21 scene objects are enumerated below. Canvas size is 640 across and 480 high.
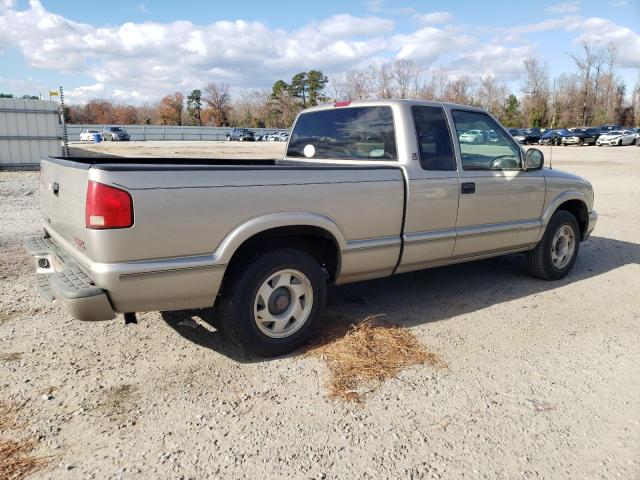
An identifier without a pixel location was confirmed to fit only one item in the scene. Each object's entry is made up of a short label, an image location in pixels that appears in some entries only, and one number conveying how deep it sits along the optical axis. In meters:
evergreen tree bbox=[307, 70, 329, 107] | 96.88
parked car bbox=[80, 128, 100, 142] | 57.70
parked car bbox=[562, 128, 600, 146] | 49.12
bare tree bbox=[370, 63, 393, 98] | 68.05
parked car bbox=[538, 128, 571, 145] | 49.25
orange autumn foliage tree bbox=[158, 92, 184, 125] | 107.19
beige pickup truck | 2.99
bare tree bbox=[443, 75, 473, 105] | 75.32
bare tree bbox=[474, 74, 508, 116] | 82.31
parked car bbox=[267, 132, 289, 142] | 71.79
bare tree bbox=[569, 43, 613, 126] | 81.31
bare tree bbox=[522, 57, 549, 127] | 78.50
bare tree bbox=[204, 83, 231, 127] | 109.38
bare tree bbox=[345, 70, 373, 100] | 68.75
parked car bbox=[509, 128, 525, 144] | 51.40
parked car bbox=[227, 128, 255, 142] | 70.19
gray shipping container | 16.64
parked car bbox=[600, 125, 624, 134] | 50.51
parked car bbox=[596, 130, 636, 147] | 46.59
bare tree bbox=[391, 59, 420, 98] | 75.25
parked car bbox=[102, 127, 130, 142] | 58.62
